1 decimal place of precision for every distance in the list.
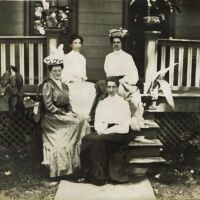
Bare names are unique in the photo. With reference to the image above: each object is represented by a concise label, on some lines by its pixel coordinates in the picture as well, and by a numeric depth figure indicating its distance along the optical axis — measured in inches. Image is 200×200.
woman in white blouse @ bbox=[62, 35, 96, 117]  284.0
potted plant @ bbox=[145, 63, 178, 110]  299.6
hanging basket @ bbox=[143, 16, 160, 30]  314.0
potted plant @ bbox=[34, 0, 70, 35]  331.5
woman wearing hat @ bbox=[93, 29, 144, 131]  282.4
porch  314.2
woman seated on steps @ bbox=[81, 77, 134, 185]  251.9
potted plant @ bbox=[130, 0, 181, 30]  315.6
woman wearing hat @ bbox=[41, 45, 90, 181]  256.4
